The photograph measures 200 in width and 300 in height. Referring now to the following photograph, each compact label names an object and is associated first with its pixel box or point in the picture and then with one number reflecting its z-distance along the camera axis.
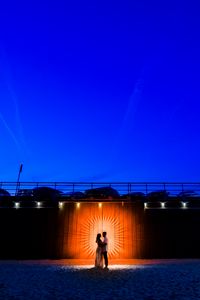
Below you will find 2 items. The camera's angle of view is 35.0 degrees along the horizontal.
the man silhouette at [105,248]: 14.37
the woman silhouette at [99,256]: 14.59
